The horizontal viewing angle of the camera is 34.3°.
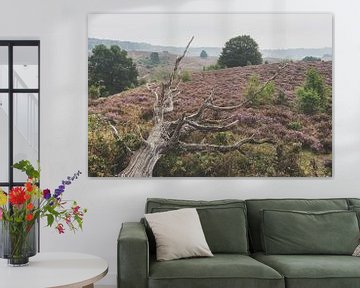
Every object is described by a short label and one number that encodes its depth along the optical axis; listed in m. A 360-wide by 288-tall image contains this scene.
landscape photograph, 4.83
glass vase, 3.39
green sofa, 3.72
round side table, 3.11
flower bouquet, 3.38
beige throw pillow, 4.04
